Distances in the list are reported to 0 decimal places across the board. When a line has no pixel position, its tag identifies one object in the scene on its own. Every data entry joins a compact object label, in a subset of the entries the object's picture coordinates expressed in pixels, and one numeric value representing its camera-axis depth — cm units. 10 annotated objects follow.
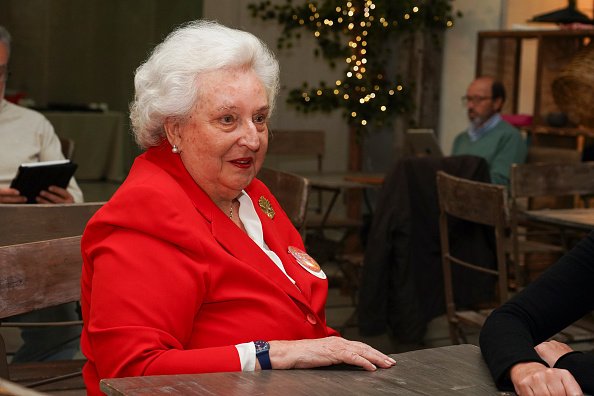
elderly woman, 194
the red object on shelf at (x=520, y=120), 757
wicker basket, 676
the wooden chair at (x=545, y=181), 491
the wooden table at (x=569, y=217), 428
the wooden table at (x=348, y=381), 165
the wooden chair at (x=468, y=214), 399
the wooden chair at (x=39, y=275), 218
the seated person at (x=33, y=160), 351
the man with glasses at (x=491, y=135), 659
